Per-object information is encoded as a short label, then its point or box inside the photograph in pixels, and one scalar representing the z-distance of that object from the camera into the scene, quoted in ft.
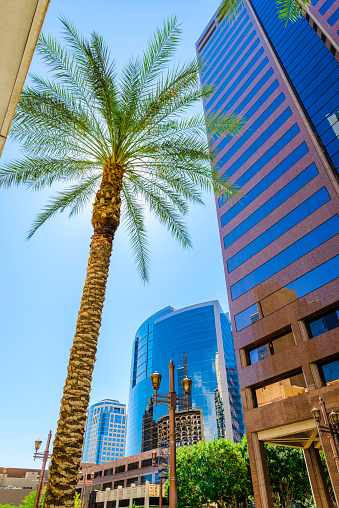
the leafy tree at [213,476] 101.40
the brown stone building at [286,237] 73.61
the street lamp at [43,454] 76.02
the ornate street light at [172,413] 32.37
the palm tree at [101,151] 24.17
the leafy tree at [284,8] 22.49
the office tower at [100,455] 647.56
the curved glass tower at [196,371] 336.29
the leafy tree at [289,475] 94.17
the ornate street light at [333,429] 45.20
